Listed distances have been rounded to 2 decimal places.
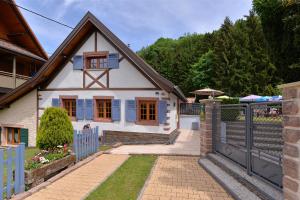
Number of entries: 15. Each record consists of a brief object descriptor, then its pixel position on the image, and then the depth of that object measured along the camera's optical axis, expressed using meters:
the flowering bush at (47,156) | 5.10
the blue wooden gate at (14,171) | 3.97
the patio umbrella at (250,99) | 15.91
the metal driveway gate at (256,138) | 3.77
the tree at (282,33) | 8.38
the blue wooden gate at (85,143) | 6.58
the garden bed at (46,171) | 4.69
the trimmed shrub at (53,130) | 6.63
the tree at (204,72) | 29.28
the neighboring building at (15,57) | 12.19
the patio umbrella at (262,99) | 15.47
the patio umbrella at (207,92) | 14.82
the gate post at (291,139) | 2.54
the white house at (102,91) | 10.14
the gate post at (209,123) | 6.57
